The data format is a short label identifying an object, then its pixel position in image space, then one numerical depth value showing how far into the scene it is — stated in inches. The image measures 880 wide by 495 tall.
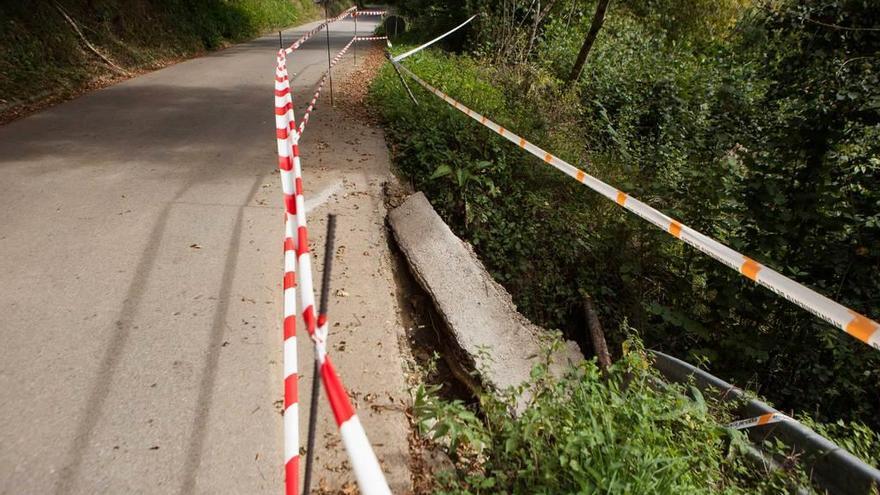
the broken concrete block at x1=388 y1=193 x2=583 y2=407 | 168.4
